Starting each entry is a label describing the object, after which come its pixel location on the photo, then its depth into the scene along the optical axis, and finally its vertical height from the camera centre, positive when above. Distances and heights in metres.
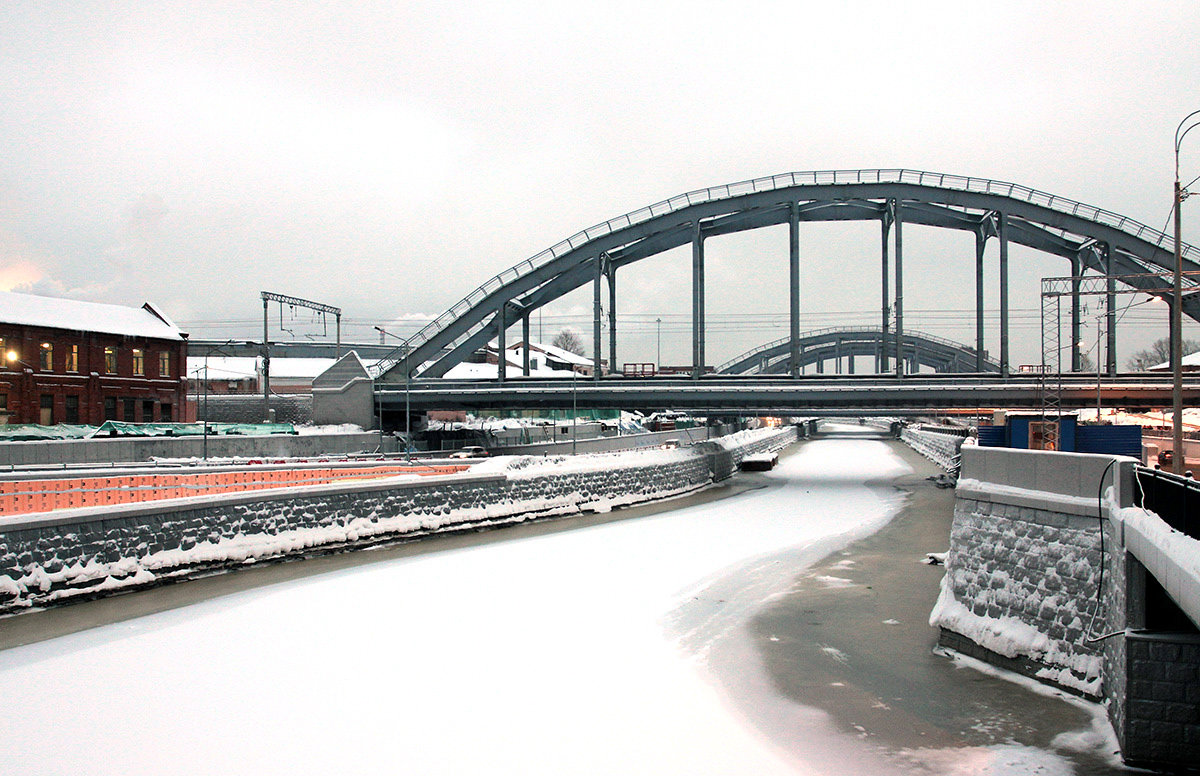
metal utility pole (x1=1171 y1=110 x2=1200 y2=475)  16.42 +0.74
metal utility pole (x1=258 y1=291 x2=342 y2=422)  56.34 +7.03
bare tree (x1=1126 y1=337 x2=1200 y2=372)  156.00 +5.21
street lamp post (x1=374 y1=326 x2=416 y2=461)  54.27 +1.31
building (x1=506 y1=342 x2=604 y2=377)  140.40 +4.96
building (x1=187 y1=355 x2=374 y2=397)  105.19 +2.04
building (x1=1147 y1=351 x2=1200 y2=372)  95.97 +2.62
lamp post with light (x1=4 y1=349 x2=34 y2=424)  46.66 +1.90
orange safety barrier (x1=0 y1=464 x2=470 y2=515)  24.55 -3.63
